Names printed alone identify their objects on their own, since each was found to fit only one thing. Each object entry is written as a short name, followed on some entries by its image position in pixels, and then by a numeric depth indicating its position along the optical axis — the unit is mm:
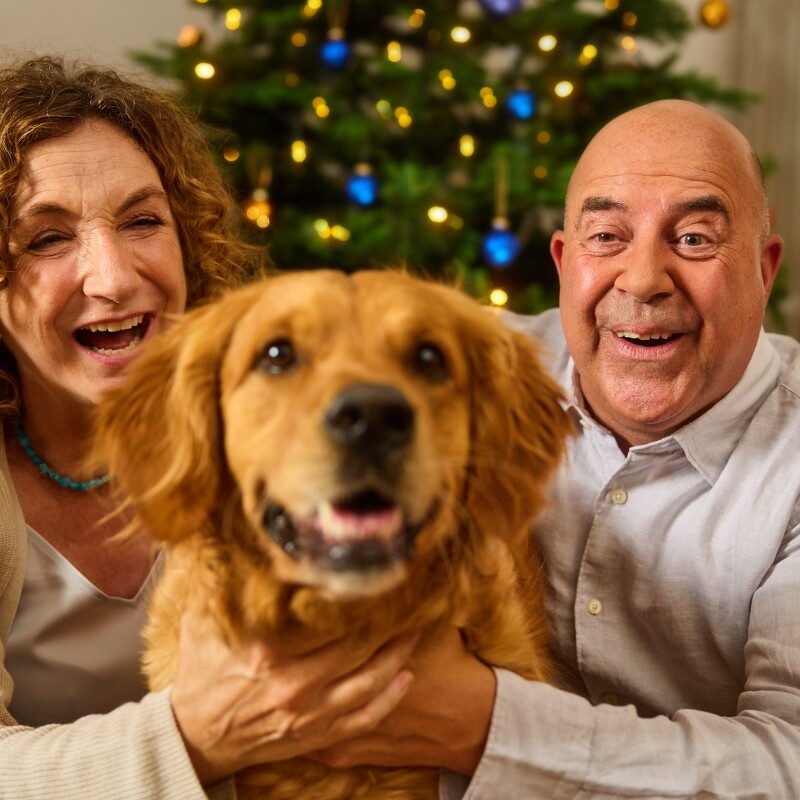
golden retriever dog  667
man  876
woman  902
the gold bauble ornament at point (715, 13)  1681
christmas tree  1475
